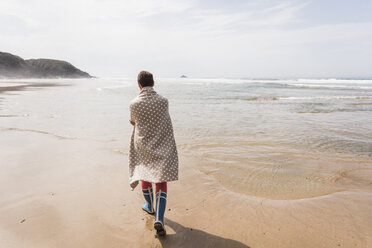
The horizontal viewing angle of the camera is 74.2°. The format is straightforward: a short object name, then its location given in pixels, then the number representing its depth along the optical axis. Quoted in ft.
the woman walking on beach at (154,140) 10.03
